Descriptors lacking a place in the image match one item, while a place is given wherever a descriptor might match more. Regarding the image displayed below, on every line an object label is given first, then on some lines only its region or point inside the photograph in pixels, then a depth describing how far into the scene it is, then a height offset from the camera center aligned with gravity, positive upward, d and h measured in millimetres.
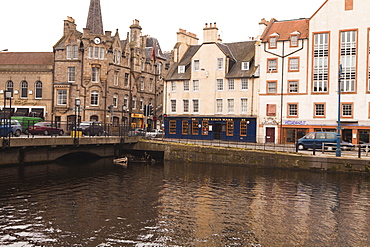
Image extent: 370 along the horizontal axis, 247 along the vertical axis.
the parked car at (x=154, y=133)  54312 -1352
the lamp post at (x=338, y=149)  35222 -1935
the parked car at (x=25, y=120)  38275 +77
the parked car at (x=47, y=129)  40344 -760
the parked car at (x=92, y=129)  44531 -747
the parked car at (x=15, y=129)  36875 -762
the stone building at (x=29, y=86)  62650 +5382
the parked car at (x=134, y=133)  47366 -1177
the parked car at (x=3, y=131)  31462 -827
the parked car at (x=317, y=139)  40156 -1246
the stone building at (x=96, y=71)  61625 +7949
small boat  41047 -3881
